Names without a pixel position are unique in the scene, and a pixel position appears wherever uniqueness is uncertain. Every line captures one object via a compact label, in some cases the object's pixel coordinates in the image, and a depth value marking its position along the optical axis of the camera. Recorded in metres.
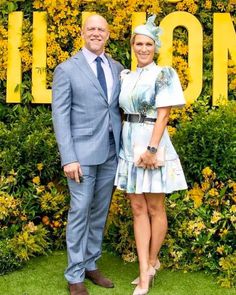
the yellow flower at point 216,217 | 4.66
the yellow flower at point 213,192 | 4.81
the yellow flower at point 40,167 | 5.20
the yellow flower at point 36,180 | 5.19
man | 4.05
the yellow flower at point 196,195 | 4.91
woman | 4.01
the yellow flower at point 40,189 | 5.20
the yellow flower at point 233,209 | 4.68
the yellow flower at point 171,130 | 5.44
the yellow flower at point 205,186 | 4.88
